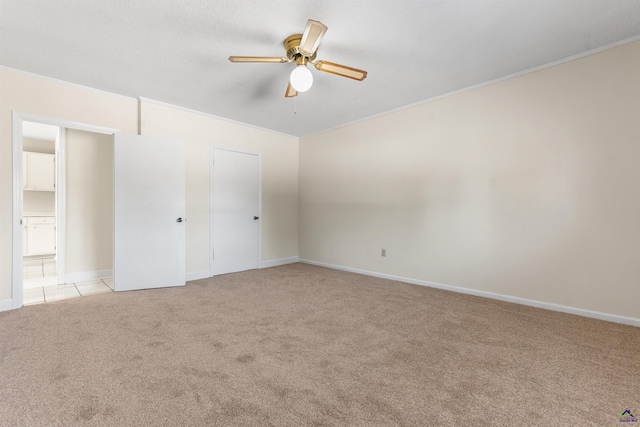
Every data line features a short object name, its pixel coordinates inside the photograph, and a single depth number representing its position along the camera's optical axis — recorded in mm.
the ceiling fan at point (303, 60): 2309
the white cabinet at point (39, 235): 5727
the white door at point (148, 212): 3646
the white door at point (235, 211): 4633
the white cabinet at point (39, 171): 5770
